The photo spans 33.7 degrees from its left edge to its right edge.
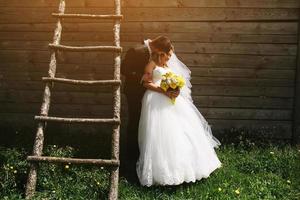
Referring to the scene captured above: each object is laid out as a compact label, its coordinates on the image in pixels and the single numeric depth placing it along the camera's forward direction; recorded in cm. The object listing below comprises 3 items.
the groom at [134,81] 650
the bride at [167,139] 616
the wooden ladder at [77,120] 581
